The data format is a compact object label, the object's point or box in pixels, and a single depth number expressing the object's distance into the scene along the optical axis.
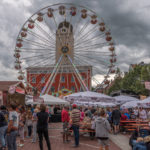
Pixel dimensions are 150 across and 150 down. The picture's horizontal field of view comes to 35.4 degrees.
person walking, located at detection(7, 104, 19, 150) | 6.41
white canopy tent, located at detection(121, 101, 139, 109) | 16.97
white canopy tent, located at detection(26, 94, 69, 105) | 16.39
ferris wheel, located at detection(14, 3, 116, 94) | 24.81
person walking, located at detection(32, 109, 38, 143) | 10.46
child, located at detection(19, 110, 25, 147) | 9.45
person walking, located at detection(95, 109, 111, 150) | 7.38
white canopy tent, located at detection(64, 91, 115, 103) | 14.37
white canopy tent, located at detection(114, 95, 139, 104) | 21.79
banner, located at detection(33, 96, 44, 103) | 13.84
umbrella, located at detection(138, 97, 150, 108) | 13.31
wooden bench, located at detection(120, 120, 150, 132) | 14.57
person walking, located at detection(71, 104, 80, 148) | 9.62
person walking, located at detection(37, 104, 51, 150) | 7.95
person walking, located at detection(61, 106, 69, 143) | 10.66
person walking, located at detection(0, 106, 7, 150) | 7.80
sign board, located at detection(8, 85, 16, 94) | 13.34
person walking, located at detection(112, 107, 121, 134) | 14.26
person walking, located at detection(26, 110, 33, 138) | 11.91
